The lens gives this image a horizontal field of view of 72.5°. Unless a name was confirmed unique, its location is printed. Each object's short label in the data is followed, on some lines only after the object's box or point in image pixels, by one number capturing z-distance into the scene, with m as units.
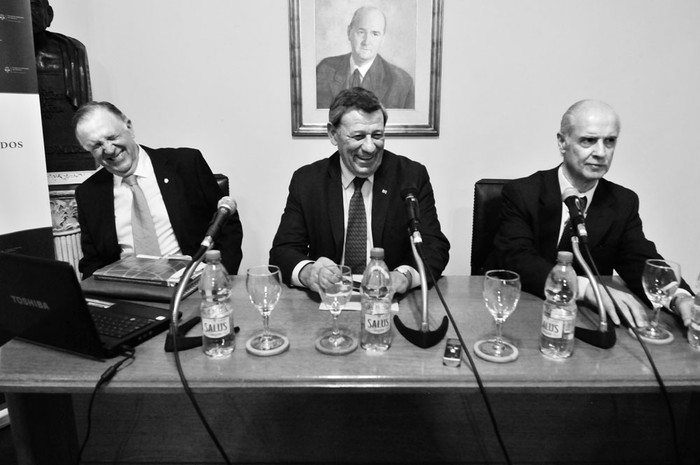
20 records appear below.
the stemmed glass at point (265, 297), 1.04
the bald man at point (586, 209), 1.51
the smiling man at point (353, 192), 1.64
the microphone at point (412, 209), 1.09
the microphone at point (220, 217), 1.01
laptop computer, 0.93
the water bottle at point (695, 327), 1.01
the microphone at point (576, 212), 1.04
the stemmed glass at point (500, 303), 1.00
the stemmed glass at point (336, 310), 1.02
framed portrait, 2.40
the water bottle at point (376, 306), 1.00
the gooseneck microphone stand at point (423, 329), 1.02
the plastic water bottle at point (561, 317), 0.96
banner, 1.98
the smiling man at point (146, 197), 1.81
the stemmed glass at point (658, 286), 1.10
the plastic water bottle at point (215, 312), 0.98
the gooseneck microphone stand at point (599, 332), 1.01
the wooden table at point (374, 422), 1.18
